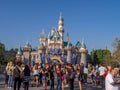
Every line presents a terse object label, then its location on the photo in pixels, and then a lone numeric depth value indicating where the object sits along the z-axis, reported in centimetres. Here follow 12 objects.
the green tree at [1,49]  4404
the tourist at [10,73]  842
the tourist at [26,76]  711
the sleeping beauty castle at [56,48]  4906
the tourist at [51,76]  812
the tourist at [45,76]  827
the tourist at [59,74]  795
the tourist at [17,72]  708
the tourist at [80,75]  783
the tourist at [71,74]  763
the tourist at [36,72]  962
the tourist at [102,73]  975
